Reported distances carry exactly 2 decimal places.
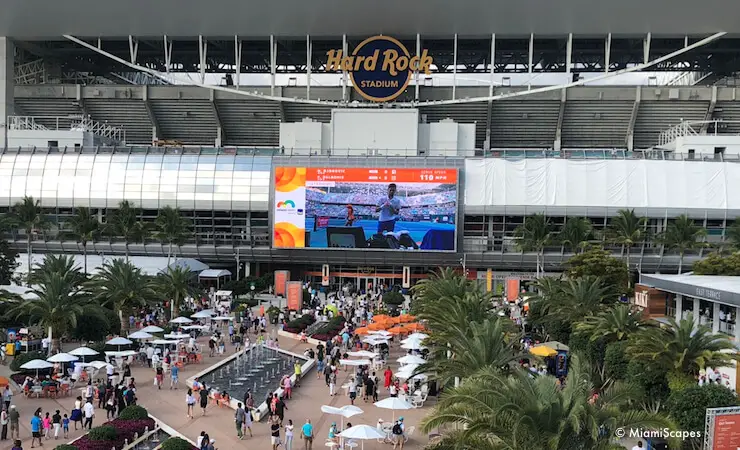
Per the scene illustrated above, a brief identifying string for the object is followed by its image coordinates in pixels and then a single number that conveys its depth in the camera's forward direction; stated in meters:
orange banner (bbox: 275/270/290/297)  68.75
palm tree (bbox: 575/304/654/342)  31.14
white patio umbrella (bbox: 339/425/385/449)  24.69
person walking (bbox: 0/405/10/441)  27.05
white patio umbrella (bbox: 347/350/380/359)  38.62
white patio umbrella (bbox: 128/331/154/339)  41.72
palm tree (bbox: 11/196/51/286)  64.88
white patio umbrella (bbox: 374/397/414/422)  28.11
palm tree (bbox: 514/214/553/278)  63.59
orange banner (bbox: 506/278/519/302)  65.69
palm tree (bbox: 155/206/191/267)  68.06
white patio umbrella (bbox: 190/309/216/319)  49.08
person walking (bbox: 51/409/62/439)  27.18
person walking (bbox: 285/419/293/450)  25.78
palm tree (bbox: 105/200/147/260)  67.75
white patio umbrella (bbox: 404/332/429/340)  40.76
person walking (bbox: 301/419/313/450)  26.00
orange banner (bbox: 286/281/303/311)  58.91
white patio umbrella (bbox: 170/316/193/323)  47.58
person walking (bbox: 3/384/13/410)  30.08
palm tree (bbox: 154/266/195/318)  50.97
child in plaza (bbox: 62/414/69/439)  27.34
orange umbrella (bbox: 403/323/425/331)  46.53
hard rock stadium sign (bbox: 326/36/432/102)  79.88
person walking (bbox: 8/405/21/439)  26.83
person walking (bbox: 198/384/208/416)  31.05
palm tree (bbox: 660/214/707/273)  63.91
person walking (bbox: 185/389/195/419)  30.38
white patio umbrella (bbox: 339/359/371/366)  36.81
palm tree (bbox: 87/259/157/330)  45.50
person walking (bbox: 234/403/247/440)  27.52
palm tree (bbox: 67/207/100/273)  64.94
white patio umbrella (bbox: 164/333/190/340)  42.54
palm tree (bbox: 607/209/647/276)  59.22
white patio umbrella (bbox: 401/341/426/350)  38.53
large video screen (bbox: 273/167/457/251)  72.69
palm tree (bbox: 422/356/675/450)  15.19
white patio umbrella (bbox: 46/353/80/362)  34.75
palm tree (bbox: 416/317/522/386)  23.61
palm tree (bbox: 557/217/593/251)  63.25
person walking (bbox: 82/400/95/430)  28.28
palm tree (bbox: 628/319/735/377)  24.44
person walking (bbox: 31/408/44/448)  26.12
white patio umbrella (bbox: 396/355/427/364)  35.44
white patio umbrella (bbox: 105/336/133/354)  38.69
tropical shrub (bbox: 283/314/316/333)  50.69
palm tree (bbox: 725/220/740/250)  56.56
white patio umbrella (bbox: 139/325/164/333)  43.32
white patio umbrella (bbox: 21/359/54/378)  33.53
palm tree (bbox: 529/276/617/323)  37.62
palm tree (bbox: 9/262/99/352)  39.00
